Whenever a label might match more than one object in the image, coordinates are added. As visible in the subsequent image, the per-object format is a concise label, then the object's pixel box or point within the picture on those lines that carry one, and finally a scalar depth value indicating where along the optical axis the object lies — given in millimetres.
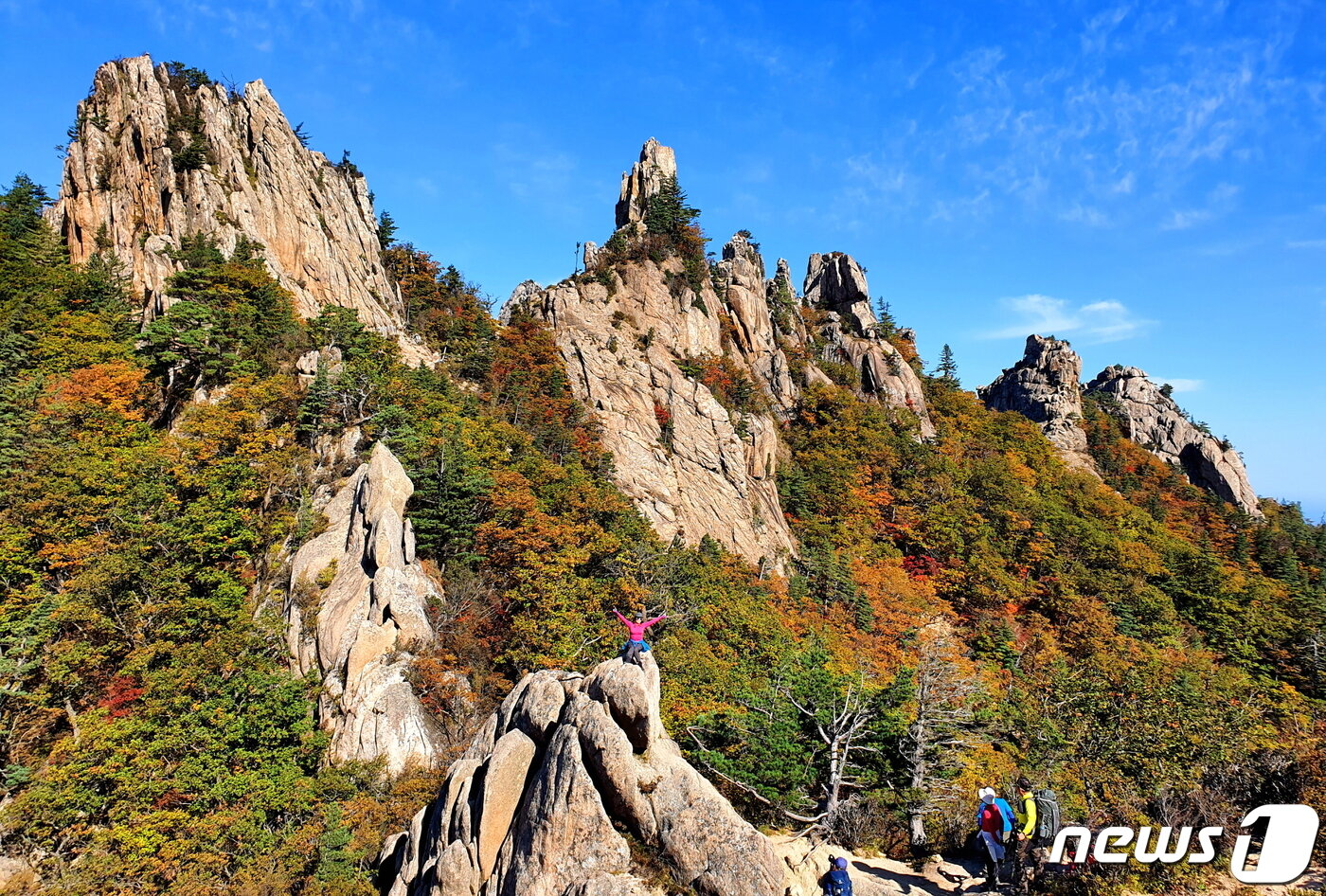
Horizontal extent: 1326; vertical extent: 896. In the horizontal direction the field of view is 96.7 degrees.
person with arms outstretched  12922
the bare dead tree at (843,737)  16266
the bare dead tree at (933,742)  15062
